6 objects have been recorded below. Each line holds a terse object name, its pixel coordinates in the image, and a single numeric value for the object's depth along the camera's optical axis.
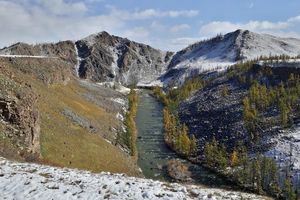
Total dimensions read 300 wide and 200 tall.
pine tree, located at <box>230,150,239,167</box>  109.81
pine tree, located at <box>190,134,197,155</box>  124.36
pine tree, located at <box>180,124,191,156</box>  122.50
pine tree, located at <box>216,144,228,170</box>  105.62
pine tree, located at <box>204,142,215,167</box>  112.25
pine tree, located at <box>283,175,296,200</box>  81.18
